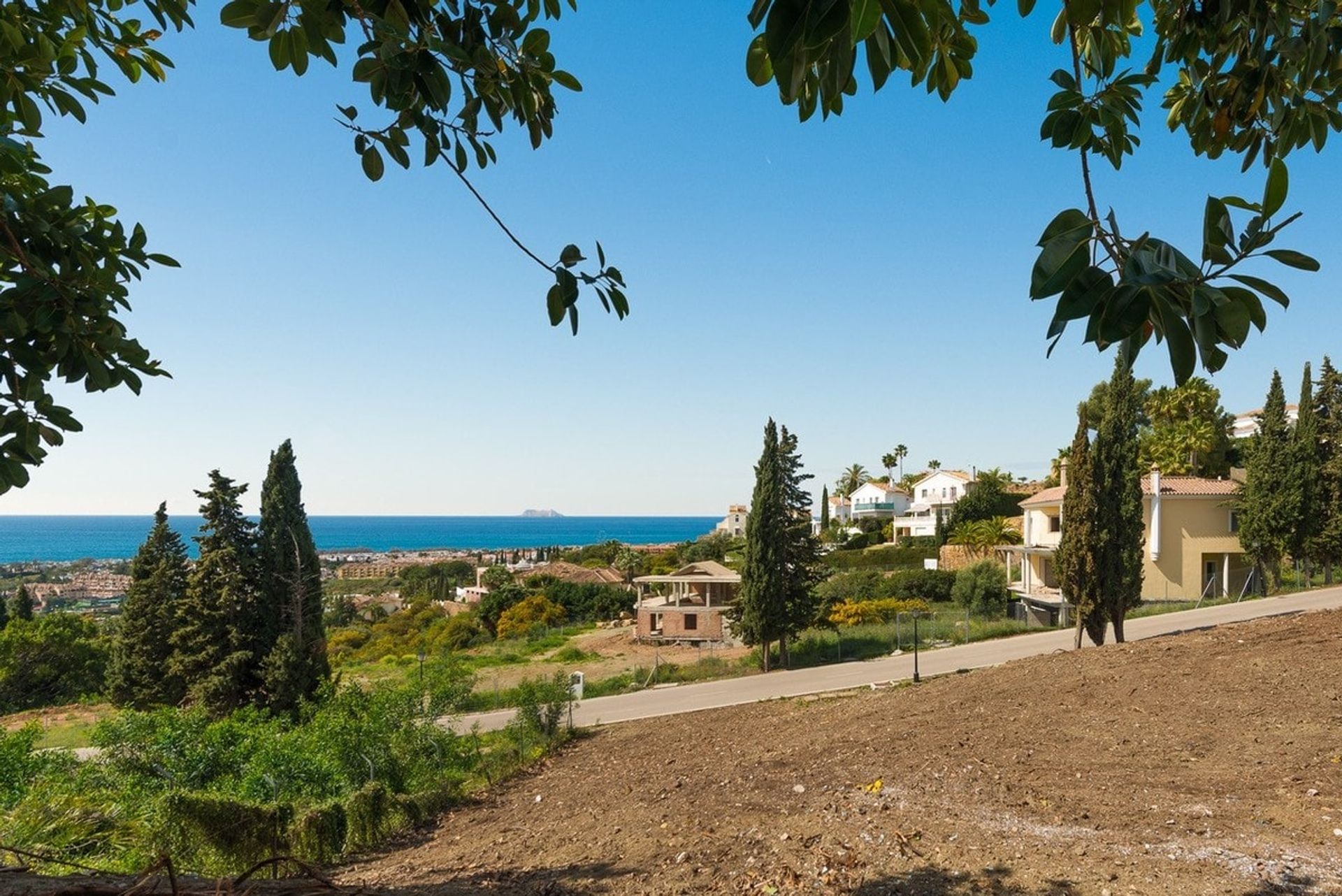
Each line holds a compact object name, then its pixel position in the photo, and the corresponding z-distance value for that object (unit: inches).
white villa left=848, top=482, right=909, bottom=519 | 2432.3
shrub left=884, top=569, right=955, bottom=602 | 1310.3
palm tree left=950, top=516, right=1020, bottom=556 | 1445.6
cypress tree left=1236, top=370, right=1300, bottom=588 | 970.7
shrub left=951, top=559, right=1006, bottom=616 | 1130.0
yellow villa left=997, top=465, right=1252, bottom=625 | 1075.3
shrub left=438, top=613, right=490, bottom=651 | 1352.1
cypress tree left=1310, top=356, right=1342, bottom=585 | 980.6
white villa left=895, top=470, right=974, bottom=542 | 2022.6
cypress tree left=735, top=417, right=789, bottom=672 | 848.3
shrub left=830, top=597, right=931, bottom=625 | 1141.1
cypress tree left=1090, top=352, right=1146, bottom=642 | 674.2
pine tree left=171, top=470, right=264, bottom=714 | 725.9
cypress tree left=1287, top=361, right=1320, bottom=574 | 968.3
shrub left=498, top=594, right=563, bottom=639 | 1387.8
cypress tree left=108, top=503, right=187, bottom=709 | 768.3
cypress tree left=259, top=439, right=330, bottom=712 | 729.0
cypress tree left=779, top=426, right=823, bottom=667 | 862.5
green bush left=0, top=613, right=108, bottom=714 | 968.9
